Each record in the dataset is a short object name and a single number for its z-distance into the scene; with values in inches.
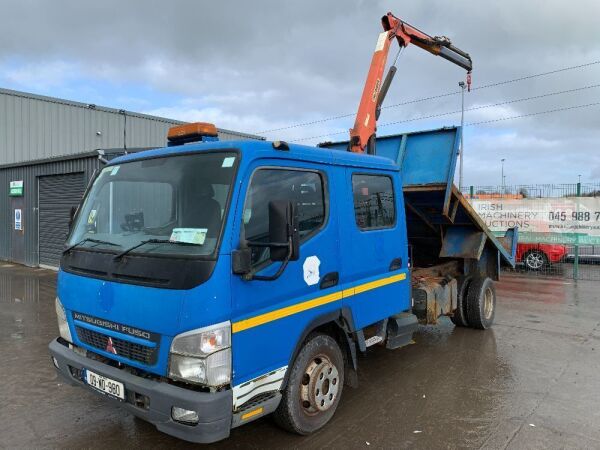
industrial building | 530.3
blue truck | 108.3
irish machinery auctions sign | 464.1
